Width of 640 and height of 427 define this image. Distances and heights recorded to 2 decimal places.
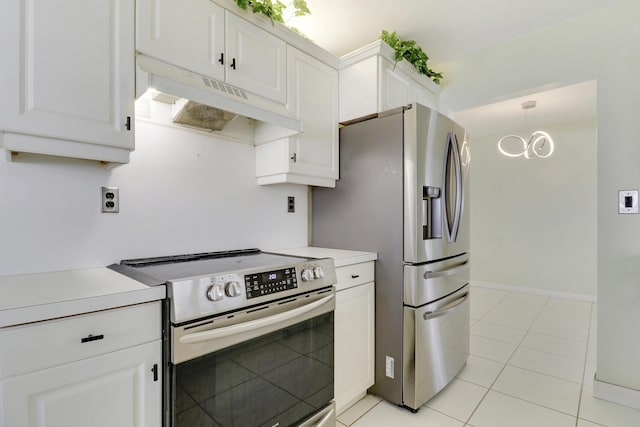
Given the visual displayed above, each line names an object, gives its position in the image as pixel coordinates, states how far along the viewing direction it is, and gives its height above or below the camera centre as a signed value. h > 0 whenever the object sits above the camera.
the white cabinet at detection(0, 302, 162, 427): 0.83 -0.47
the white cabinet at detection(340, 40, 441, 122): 2.15 +0.96
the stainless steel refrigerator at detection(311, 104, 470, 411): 1.89 -0.12
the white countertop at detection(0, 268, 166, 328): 0.84 -0.25
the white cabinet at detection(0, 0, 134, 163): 1.04 +0.50
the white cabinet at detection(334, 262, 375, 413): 1.80 -0.73
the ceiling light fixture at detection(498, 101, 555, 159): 3.65 +1.02
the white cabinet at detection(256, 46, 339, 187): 1.97 +0.53
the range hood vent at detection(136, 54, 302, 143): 1.22 +0.53
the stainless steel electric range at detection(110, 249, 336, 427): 1.08 -0.50
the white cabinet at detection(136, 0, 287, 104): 1.37 +0.85
